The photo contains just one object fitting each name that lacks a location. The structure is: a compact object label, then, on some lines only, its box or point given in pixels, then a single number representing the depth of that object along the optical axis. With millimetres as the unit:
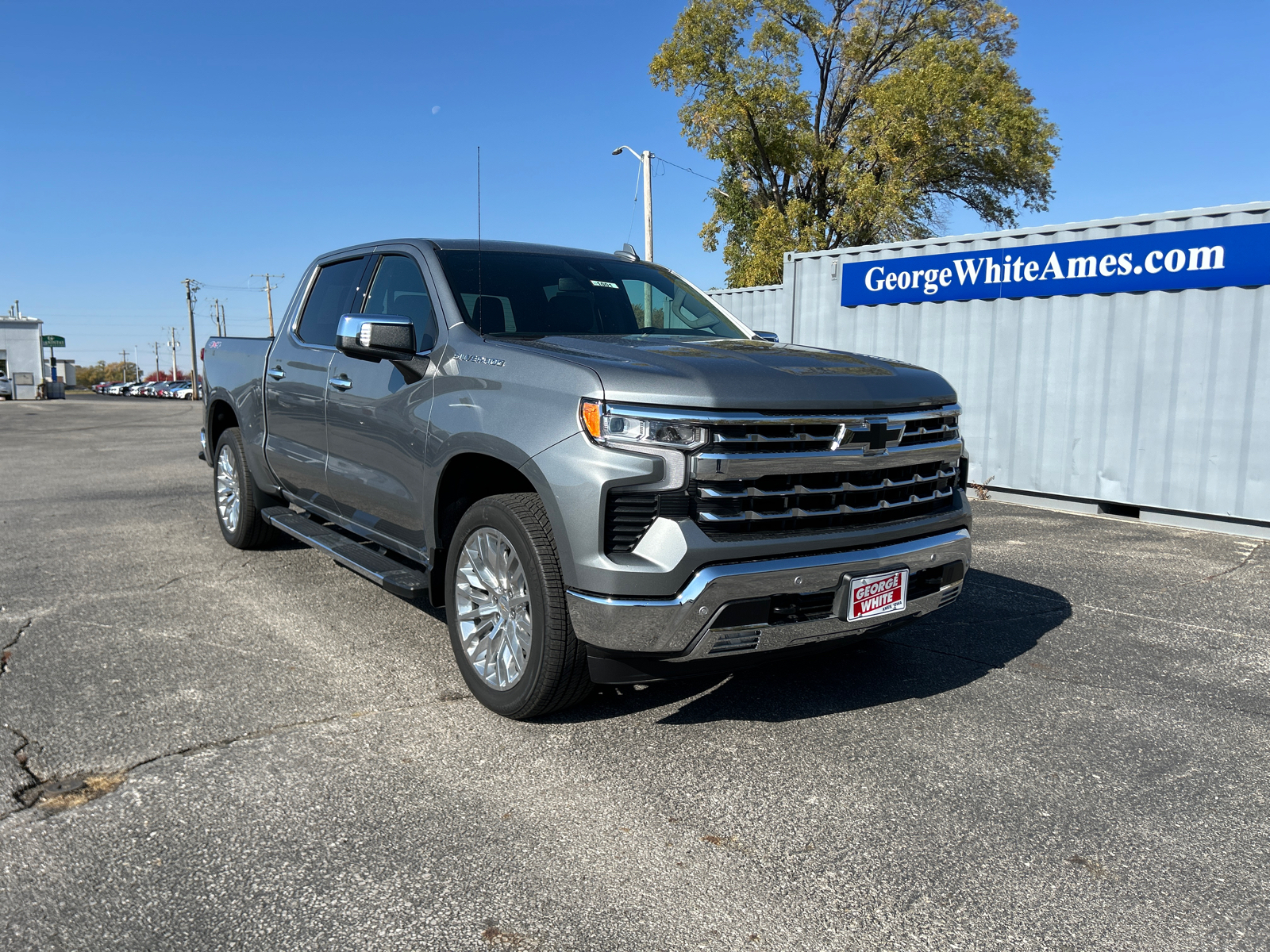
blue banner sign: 8078
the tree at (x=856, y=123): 25766
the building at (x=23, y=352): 52000
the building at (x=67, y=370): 103562
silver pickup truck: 3047
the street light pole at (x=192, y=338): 74062
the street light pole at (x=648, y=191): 27484
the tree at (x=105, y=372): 172375
